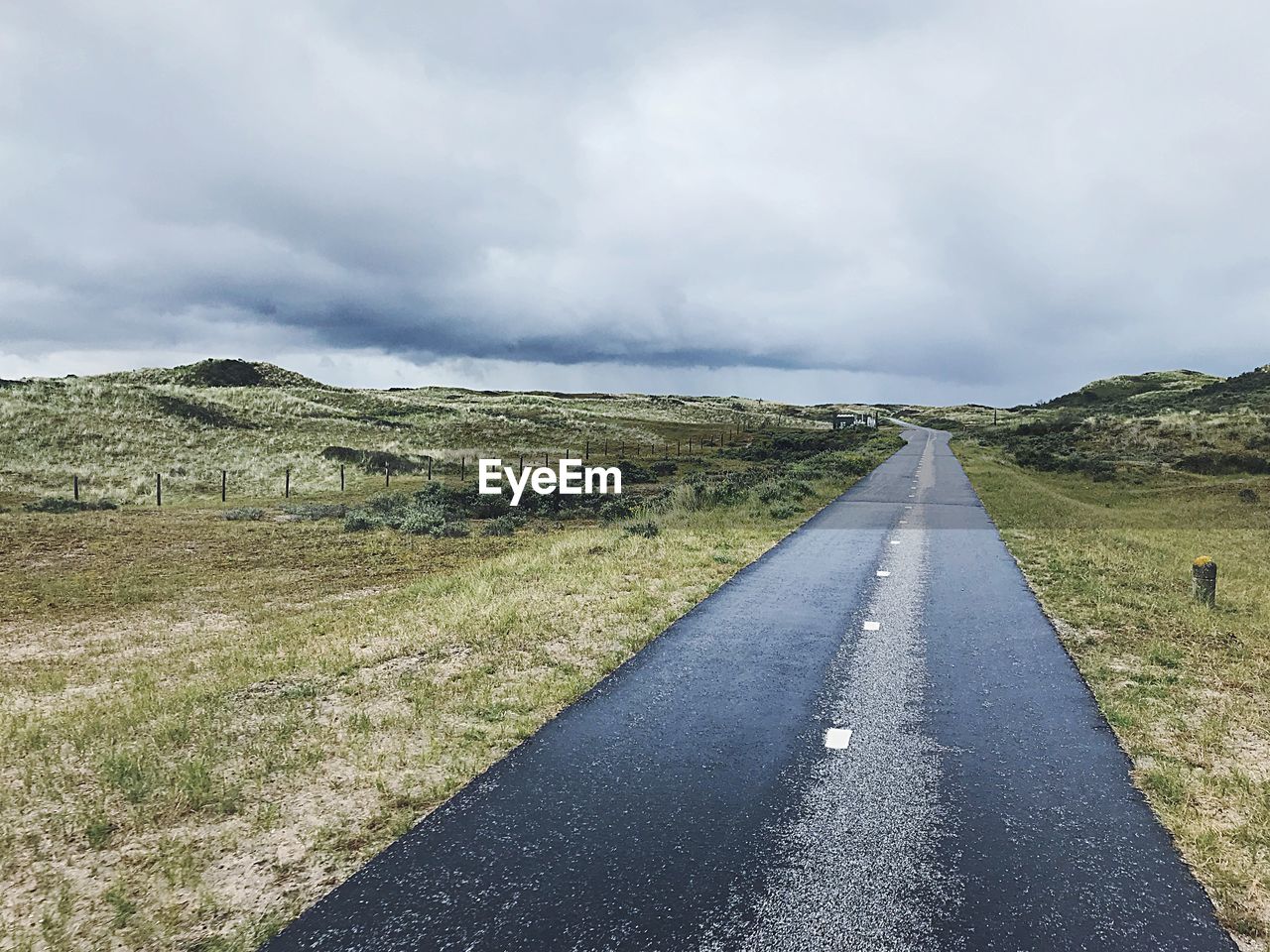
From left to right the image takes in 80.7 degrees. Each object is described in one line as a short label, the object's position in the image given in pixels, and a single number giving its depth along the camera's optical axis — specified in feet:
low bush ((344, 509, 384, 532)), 79.41
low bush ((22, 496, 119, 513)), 90.02
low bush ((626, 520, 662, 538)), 63.24
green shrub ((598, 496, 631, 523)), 85.76
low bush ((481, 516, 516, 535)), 78.38
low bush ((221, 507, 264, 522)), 86.00
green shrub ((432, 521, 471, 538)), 77.30
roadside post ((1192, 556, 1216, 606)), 39.65
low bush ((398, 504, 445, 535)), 78.84
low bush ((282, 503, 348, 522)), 87.86
